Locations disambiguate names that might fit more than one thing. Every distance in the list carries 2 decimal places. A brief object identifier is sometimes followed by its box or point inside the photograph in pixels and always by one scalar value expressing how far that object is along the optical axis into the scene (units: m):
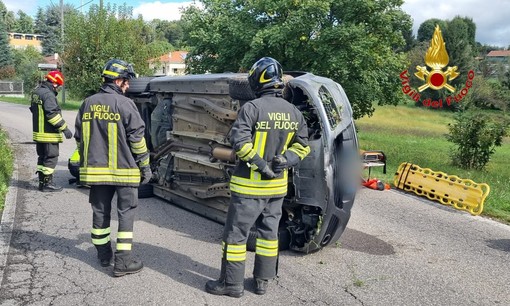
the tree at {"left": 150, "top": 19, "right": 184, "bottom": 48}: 123.83
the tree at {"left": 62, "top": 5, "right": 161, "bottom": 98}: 27.23
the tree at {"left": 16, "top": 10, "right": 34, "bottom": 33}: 117.64
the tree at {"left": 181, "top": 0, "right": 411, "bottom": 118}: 13.28
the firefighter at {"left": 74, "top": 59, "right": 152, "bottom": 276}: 4.58
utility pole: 29.56
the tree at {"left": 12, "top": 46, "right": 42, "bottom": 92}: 47.10
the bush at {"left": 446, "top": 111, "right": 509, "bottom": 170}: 11.37
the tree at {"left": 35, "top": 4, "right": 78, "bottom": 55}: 74.12
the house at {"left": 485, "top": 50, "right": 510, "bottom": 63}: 79.34
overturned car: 5.00
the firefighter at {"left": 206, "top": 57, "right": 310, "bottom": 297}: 4.14
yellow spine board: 7.49
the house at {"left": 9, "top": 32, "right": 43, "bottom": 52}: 100.39
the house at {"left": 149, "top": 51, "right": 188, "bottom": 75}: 73.62
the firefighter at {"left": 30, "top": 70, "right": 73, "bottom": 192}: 7.62
